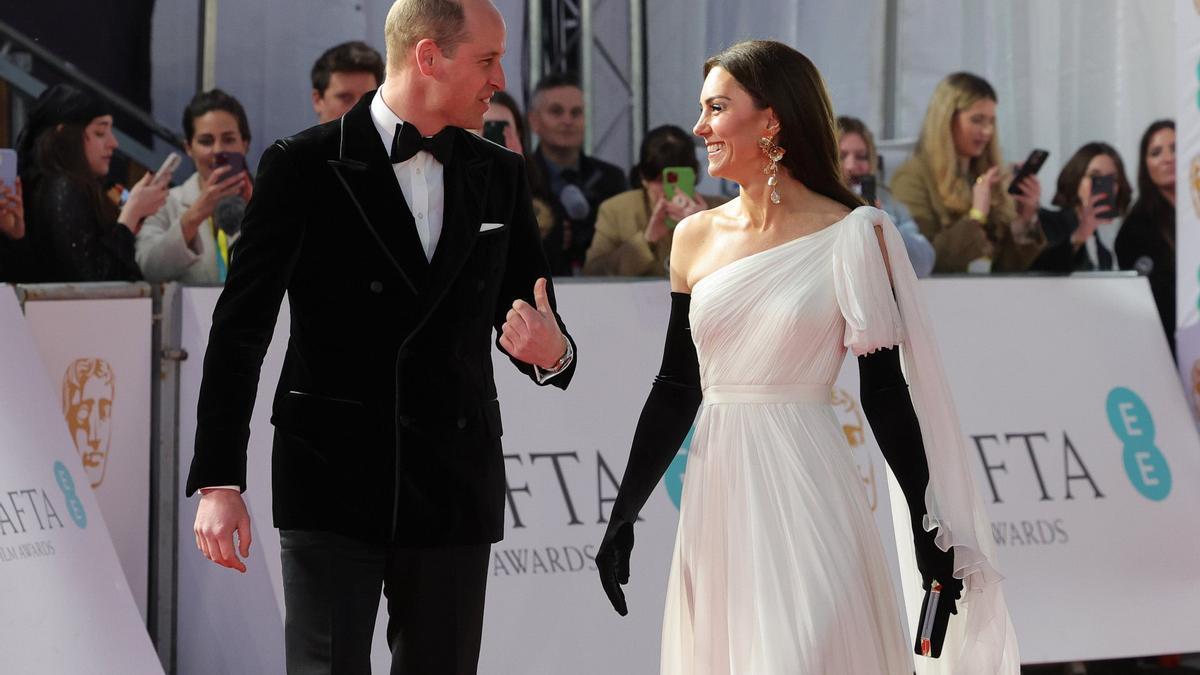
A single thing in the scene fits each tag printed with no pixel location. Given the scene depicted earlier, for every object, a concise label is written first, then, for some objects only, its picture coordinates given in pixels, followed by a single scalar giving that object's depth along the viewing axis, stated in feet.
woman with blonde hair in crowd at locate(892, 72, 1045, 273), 45.39
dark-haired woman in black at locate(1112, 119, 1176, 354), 46.47
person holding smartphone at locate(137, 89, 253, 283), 37.86
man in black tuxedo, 18.28
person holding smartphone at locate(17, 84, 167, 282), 37.60
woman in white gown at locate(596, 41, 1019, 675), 20.08
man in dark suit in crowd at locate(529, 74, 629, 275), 41.52
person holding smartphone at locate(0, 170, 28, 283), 36.88
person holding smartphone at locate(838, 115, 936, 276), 43.93
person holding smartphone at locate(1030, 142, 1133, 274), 46.62
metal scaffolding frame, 45.39
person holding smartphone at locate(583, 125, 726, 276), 41.06
